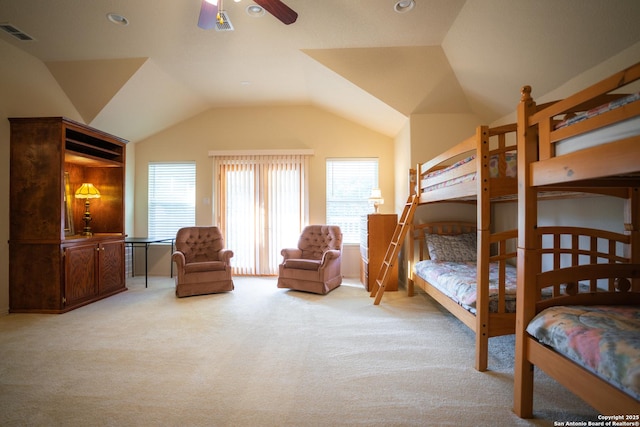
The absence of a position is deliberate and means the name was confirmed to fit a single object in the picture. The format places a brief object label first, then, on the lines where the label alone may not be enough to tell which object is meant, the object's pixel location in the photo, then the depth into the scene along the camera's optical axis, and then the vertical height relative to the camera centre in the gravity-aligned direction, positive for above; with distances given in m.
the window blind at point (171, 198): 5.75 +0.29
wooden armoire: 3.51 -0.06
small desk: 4.68 -0.46
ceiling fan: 2.18 +1.57
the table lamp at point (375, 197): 4.88 +0.27
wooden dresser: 4.49 -0.39
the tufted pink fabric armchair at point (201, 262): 4.18 -0.74
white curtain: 5.59 +0.13
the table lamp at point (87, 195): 4.29 +0.26
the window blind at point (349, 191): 5.62 +0.42
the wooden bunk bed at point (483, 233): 2.19 -0.15
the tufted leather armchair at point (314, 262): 4.32 -0.75
